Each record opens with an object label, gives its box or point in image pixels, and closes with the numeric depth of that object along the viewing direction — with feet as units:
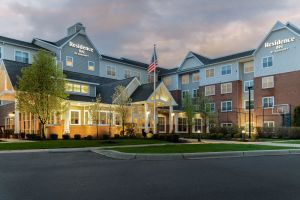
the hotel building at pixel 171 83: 82.05
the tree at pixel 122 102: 79.47
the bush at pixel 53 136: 70.54
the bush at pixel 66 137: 72.67
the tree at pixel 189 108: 105.68
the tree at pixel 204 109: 104.43
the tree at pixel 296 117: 95.05
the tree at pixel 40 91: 68.50
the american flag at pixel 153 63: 81.90
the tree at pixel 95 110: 75.48
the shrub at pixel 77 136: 74.03
